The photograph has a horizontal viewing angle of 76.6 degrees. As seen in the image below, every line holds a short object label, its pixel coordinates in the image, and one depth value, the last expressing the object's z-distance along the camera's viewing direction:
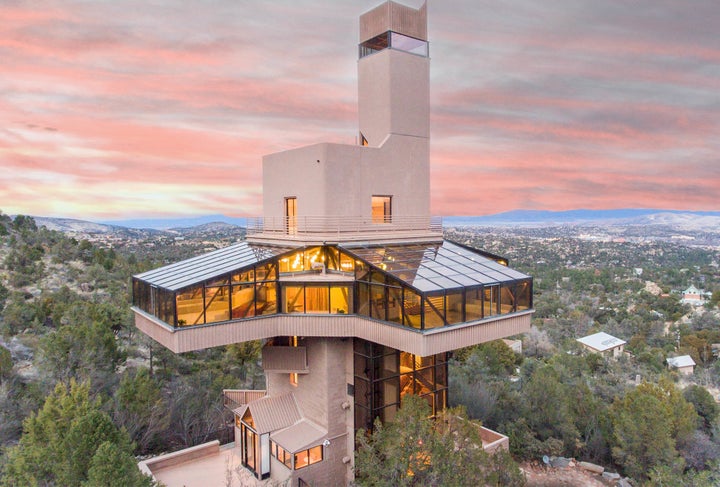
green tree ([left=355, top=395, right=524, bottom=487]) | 14.01
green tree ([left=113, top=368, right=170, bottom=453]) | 22.53
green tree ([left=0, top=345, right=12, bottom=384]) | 25.98
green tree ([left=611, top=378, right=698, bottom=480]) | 22.95
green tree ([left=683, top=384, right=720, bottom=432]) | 33.50
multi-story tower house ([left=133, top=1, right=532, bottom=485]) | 16.44
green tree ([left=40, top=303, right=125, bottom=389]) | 25.12
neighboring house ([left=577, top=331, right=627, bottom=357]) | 58.33
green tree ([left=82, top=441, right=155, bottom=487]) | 12.99
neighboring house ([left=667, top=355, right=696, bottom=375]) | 55.09
